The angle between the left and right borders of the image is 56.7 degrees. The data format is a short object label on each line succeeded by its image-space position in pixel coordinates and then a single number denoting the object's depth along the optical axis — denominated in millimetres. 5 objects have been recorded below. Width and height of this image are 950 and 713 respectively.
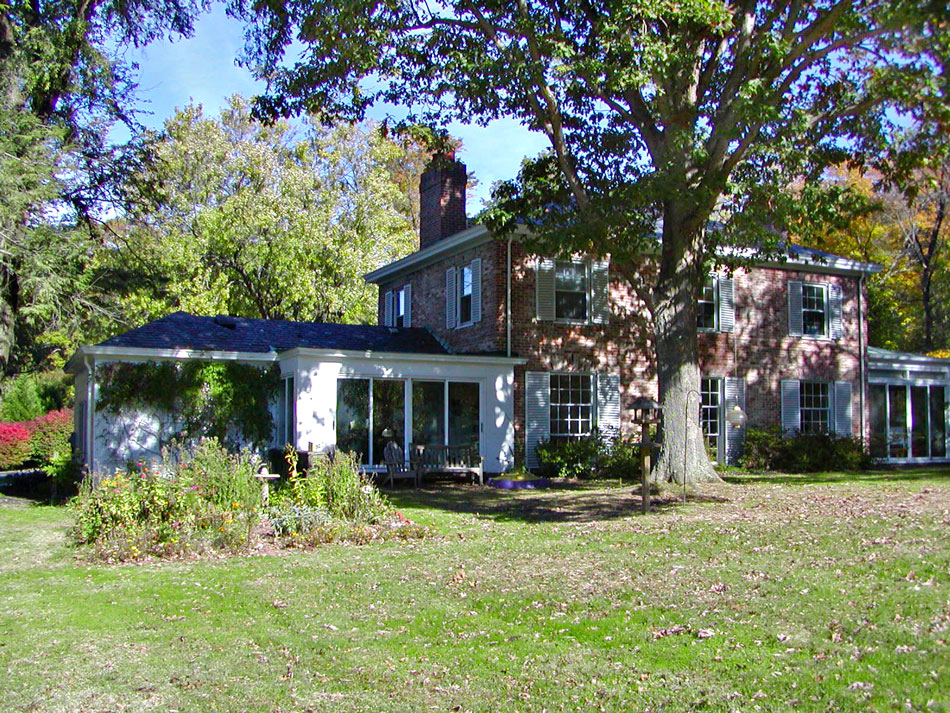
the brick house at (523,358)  18688
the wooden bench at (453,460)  18828
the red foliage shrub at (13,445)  27625
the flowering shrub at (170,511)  10039
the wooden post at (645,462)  12781
